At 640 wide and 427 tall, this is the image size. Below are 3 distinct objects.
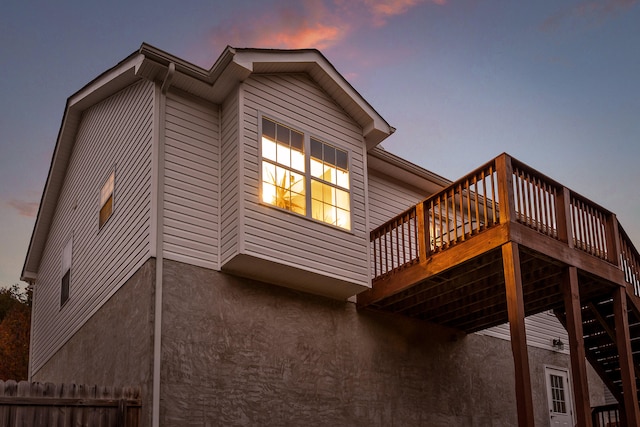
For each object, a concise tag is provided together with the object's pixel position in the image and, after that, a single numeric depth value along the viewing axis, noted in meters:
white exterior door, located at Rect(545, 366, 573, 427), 18.28
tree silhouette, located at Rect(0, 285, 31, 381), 33.56
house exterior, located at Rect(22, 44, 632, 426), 12.17
